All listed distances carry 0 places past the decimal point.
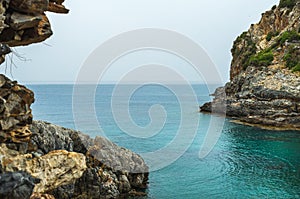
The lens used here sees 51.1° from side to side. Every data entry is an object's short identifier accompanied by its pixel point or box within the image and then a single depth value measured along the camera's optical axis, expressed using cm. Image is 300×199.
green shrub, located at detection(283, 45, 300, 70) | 7594
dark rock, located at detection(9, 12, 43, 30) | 1652
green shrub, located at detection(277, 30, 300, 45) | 8250
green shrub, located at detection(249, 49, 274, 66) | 8131
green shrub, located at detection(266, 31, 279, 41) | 9768
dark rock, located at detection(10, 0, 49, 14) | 1664
